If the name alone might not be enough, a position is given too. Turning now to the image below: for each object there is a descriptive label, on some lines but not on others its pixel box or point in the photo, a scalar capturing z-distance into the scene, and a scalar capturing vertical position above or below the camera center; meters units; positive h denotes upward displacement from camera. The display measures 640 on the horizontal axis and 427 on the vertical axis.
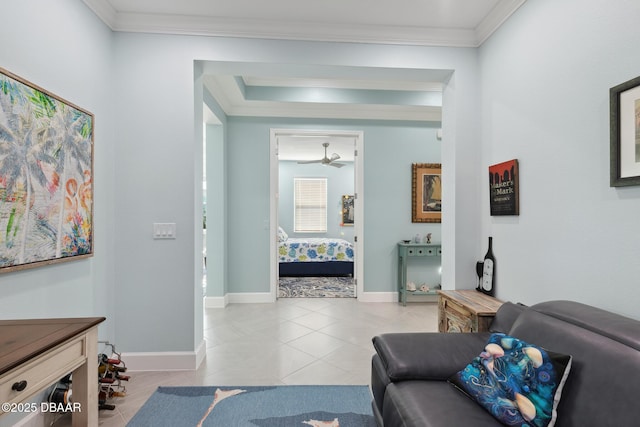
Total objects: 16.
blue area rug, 1.84 -1.24
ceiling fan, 6.23 +1.18
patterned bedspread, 6.03 -0.71
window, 8.77 +0.32
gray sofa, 1.03 -0.67
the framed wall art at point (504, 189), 2.15 +0.20
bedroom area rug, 4.76 -1.23
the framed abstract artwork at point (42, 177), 1.53 +0.23
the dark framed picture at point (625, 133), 1.36 +0.38
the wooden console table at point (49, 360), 1.02 -0.54
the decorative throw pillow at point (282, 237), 6.58 -0.46
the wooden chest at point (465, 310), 1.95 -0.65
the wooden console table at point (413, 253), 4.25 -0.52
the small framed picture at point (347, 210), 8.69 +0.17
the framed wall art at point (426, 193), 4.50 +0.34
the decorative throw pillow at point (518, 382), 1.14 -0.68
